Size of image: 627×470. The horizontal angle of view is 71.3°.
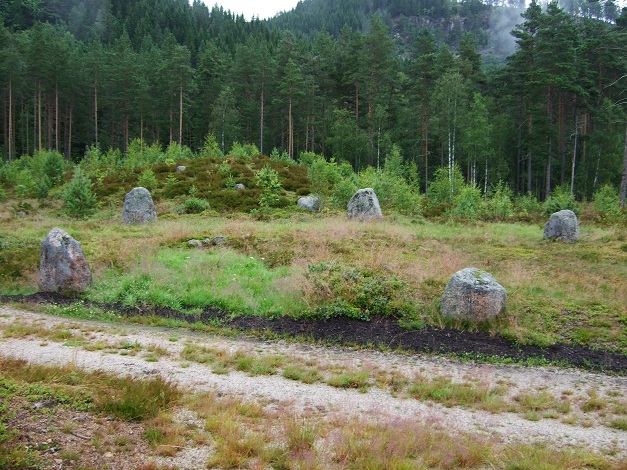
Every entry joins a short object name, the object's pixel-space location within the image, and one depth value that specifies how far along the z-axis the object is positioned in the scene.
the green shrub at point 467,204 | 28.03
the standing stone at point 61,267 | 13.58
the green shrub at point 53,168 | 37.00
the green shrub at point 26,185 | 33.03
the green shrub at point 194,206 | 27.95
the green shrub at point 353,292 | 11.94
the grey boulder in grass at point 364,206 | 25.44
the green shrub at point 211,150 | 42.29
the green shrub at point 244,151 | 40.88
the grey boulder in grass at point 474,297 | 11.20
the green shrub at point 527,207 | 31.96
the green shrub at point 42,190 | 31.56
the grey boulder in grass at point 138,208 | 24.70
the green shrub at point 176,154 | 40.92
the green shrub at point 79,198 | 25.81
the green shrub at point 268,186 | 29.29
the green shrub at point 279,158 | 42.50
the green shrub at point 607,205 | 26.16
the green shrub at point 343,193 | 29.66
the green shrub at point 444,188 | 33.31
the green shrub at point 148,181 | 32.53
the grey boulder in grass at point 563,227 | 20.67
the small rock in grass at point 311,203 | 29.42
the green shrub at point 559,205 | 28.83
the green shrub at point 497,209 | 30.28
